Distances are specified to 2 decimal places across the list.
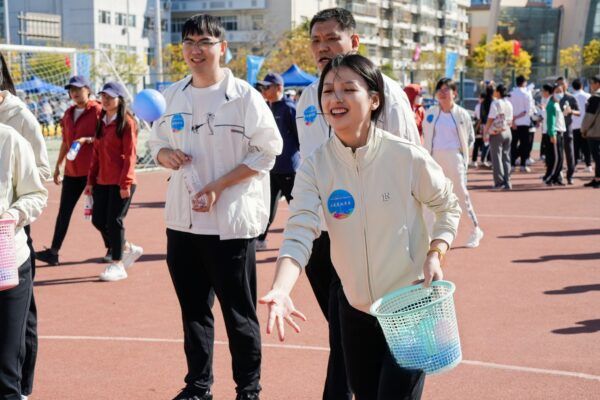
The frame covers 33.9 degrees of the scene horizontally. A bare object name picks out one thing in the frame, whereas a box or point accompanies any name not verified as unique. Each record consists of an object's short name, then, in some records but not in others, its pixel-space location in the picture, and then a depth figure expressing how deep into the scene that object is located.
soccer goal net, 26.89
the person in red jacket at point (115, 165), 10.16
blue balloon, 10.89
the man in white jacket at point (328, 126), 4.93
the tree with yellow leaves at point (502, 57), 95.06
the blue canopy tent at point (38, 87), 30.05
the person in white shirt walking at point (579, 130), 23.05
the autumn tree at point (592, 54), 86.98
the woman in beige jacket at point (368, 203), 4.07
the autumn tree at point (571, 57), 84.56
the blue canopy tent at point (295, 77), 33.69
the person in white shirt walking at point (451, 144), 12.33
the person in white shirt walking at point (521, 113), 22.80
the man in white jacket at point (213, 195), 5.77
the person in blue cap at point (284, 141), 12.25
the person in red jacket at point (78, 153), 11.23
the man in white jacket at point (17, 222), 4.74
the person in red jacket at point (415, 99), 14.41
